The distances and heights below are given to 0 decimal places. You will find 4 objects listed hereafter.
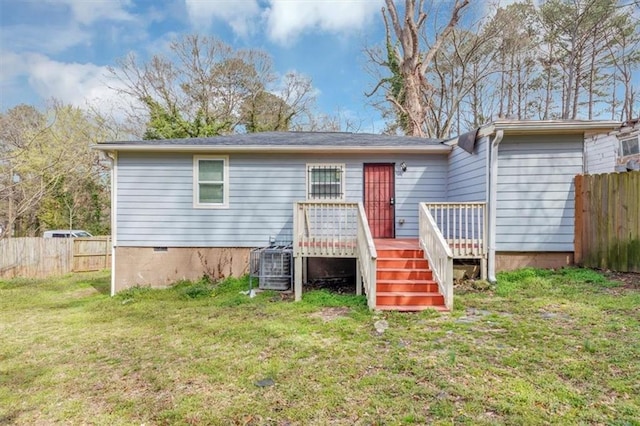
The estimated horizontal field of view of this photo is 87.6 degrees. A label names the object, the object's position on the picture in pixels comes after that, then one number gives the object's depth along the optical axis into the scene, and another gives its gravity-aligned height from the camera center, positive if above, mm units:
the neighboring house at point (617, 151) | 8702 +1893
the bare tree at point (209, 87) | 18359 +7459
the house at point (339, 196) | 6402 +455
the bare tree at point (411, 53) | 15289 +7783
